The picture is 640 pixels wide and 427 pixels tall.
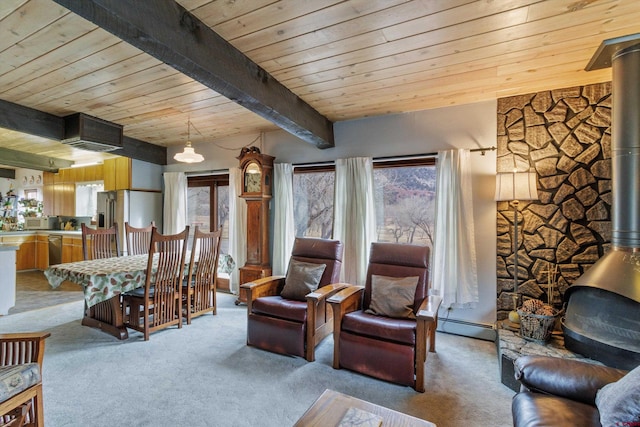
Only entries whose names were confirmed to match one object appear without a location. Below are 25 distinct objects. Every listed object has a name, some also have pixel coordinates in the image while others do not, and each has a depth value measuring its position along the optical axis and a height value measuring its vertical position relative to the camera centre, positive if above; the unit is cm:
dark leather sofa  125 -81
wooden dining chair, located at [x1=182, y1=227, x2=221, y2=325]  343 -73
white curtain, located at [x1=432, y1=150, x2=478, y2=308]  317 -23
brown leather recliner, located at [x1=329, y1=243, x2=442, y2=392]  219 -86
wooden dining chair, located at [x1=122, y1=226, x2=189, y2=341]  299 -78
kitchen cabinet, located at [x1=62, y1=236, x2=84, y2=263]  553 -57
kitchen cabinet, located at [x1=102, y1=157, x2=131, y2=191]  495 +73
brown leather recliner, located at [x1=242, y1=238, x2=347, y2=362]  261 -86
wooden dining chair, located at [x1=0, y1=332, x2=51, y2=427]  142 -80
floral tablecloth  267 -54
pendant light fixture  334 +67
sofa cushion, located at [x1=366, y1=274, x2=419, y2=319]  253 -69
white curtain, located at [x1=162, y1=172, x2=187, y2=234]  507 +23
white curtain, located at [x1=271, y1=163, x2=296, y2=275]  416 -5
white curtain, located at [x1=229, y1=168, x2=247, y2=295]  455 -11
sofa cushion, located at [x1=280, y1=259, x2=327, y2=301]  296 -63
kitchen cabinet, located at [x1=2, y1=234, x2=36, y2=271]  589 -66
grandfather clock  407 +12
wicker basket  243 -89
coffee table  126 -85
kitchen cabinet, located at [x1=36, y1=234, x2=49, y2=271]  608 -67
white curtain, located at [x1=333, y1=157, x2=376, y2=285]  362 +2
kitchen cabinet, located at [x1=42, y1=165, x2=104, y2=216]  582 +59
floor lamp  270 +24
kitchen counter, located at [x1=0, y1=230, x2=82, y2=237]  563 -29
